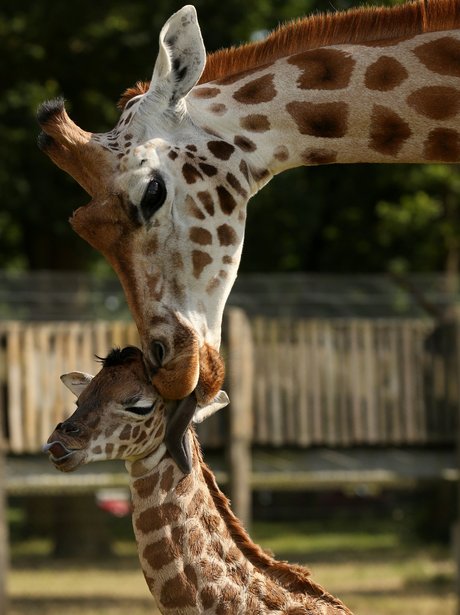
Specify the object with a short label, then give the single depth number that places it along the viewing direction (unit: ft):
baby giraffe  25.00
